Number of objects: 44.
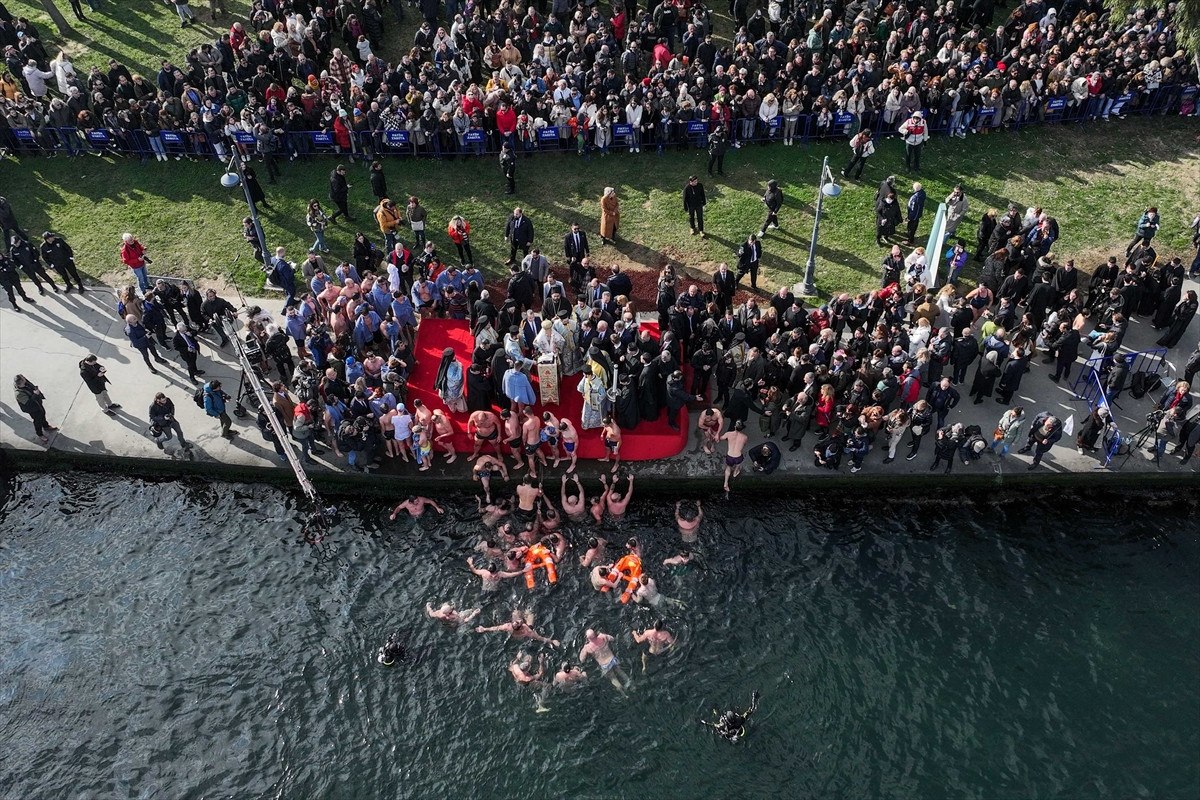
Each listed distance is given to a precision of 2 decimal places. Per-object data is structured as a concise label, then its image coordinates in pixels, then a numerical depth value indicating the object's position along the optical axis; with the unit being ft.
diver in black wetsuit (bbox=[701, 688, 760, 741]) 55.06
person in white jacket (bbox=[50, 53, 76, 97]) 97.66
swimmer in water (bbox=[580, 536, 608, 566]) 63.87
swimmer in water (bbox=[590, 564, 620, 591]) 62.08
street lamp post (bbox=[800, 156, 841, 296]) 68.87
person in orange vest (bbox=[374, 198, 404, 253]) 80.00
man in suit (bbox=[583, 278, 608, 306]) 72.08
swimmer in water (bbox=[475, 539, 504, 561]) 64.59
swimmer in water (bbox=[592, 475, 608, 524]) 66.74
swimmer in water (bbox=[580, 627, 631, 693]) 58.08
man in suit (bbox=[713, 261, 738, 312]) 73.72
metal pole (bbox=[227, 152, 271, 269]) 75.31
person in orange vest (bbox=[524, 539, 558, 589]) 62.85
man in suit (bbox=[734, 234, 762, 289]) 76.64
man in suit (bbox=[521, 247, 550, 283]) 75.20
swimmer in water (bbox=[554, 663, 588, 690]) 57.67
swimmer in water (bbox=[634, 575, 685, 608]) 61.31
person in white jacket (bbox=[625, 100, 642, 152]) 91.56
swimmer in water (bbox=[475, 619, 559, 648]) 59.88
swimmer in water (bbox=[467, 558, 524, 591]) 62.80
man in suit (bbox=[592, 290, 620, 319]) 71.77
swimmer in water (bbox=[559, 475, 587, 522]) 66.85
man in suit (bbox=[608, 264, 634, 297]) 72.69
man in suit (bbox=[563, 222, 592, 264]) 77.66
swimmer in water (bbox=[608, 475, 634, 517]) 66.69
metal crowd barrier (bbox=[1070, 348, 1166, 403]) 70.33
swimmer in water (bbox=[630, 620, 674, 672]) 59.11
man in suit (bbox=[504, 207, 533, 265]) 80.12
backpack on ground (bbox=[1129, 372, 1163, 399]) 70.49
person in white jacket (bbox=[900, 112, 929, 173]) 86.84
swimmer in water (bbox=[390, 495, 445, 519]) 67.72
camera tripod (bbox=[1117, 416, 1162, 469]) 67.41
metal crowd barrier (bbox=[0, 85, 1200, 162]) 92.89
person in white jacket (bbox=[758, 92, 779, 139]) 90.74
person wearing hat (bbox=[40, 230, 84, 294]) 79.10
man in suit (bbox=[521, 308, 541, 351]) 69.87
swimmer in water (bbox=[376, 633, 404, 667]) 59.26
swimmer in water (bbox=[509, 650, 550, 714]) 57.62
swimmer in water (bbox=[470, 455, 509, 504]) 67.21
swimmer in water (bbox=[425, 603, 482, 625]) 61.26
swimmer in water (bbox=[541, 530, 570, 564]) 64.28
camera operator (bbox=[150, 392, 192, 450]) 66.80
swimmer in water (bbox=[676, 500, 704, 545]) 65.87
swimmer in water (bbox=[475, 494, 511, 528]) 67.05
